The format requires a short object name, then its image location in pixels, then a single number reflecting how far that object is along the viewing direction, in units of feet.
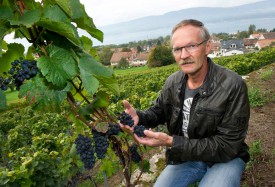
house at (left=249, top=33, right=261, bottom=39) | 438.24
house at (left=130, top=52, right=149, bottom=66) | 359.40
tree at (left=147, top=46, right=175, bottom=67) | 238.48
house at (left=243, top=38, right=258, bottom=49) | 384.88
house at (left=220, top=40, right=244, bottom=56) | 358.84
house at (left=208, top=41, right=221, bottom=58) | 394.42
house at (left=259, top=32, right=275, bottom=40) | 396.06
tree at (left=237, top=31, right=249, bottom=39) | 519.60
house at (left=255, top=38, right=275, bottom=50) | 345.96
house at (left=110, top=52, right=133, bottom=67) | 324.19
